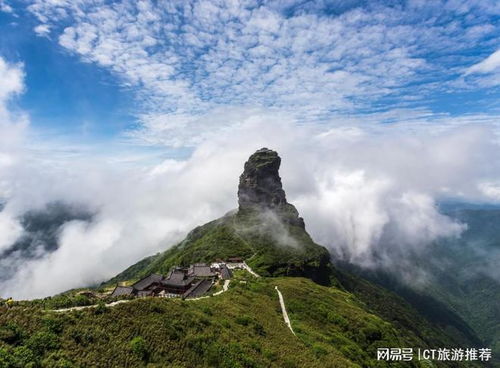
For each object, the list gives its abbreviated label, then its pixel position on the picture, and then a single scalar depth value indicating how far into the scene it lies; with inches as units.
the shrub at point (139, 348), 1074.1
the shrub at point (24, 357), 851.4
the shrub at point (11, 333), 932.6
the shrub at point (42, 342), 938.7
